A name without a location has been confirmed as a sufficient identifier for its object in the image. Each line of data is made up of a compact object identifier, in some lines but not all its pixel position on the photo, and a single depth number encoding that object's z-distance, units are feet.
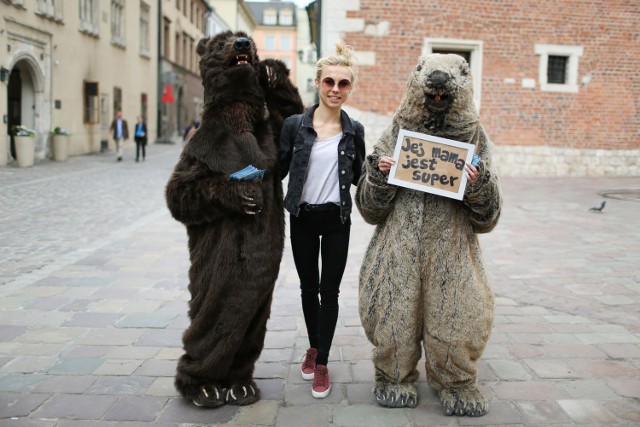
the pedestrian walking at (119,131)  64.90
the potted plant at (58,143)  59.16
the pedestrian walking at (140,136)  66.03
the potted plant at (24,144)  51.11
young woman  10.78
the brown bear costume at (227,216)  9.67
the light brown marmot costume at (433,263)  9.78
